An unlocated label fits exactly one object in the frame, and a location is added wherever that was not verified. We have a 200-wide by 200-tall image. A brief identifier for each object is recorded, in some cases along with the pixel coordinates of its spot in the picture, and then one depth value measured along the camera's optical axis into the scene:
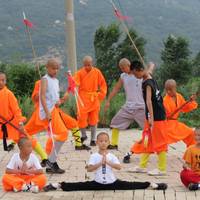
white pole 18.53
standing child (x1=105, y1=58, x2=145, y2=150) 11.39
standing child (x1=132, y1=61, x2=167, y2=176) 9.48
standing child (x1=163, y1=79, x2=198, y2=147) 10.64
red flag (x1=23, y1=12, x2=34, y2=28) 11.18
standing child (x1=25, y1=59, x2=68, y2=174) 10.02
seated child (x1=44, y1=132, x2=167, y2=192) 8.31
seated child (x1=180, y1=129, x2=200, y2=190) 8.45
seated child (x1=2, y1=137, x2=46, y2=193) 8.59
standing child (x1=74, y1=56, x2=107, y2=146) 12.69
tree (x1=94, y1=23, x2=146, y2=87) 24.95
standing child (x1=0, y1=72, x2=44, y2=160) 10.34
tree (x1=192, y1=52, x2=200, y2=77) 26.43
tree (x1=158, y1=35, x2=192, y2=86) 24.03
